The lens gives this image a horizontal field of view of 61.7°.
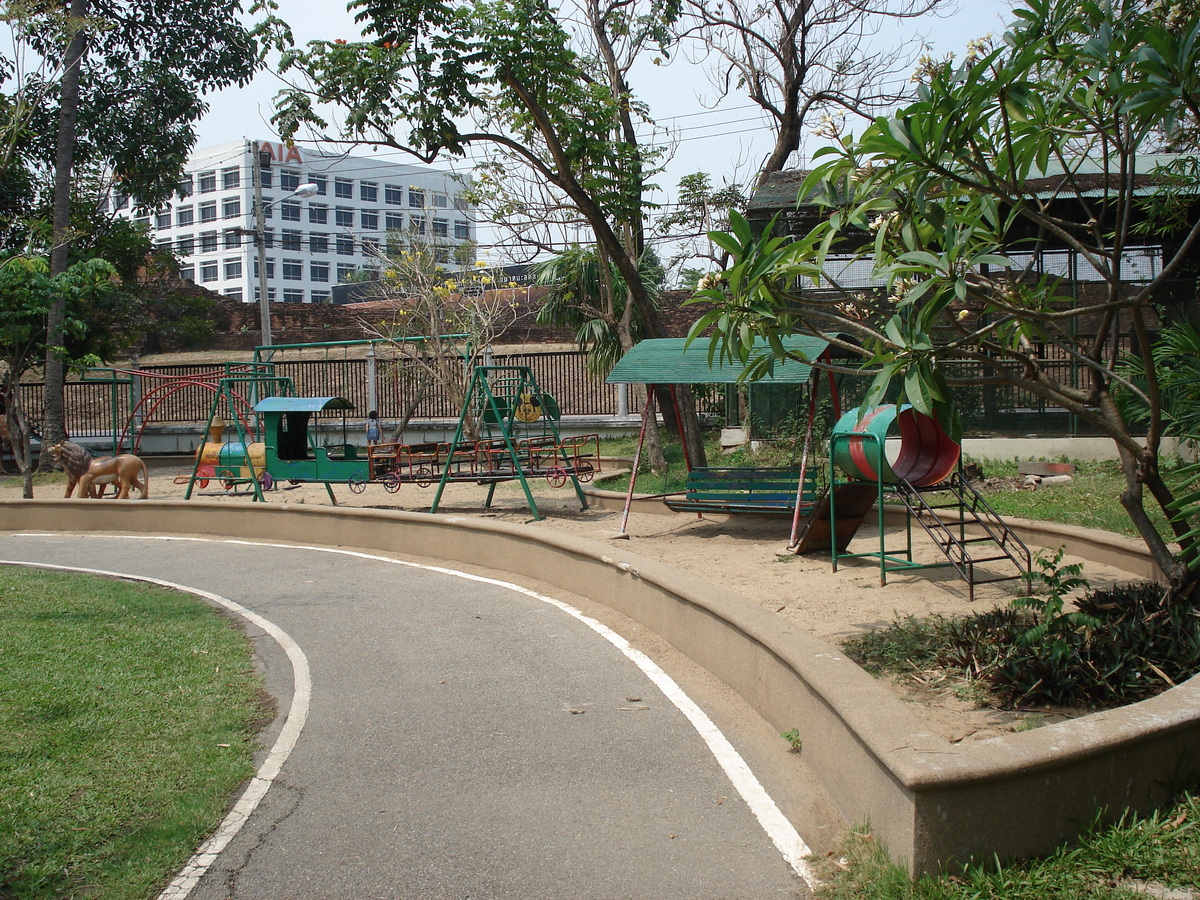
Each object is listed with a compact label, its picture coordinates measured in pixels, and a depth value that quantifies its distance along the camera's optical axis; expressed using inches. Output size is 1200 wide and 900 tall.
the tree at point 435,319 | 952.3
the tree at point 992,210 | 184.7
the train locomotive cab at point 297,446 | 679.1
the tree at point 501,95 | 536.4
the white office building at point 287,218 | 3277.6
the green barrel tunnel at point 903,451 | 383.6
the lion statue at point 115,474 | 757.9
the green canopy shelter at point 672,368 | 456.4
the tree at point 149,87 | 1074.1
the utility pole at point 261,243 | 1133.1
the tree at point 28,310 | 788.0
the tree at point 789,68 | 813.2
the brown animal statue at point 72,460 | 764.6
